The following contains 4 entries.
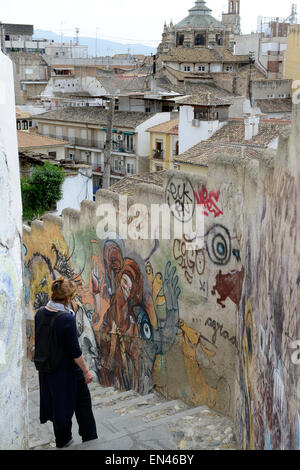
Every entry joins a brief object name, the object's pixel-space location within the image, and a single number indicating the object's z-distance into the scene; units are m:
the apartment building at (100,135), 44.56
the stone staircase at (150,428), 5.78
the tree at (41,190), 26.62
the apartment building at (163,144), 41.22
